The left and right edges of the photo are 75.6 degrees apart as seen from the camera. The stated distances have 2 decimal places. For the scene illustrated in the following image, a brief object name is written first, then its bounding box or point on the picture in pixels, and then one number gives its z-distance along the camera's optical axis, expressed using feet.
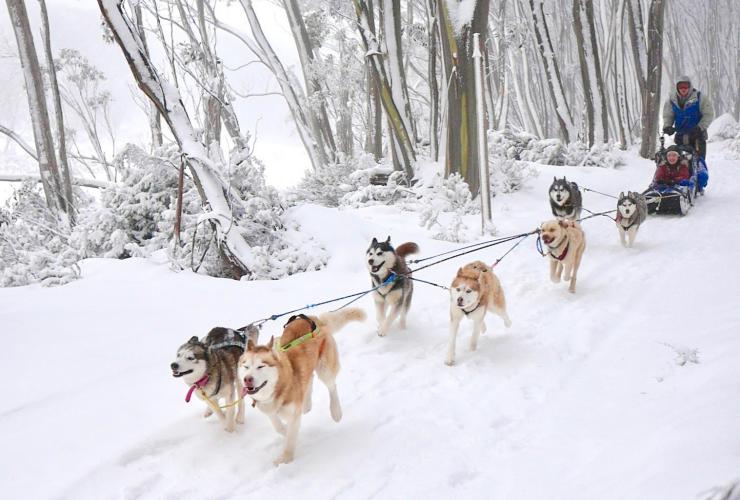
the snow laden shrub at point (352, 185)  34.12
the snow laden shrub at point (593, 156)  42.27
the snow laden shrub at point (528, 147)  37.65
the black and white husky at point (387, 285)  14.40
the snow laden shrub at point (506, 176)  33.53
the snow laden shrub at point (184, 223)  21.89
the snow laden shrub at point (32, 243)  19.94
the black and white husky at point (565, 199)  22.56
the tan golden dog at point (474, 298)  12.07
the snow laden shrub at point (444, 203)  26.00
